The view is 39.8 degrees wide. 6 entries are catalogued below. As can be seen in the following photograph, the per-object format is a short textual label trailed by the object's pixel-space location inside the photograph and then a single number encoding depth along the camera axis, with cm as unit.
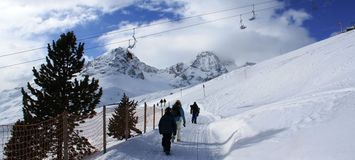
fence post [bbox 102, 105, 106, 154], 1639
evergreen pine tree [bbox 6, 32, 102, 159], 2811
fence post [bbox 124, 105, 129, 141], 2036
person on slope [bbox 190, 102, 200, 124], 3441
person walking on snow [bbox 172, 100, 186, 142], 2009
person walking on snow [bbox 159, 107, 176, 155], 1672
